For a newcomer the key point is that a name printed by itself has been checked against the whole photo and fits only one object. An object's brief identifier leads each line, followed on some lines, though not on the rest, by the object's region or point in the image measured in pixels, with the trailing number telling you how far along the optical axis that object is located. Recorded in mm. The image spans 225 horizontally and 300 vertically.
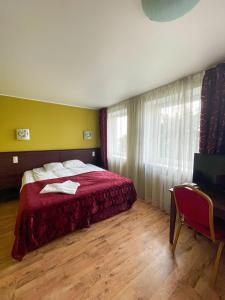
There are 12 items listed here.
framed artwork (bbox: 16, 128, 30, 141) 3158
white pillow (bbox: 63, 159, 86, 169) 3562
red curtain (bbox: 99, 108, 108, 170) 4141
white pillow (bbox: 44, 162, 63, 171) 3272
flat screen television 1712
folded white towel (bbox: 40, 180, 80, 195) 2059
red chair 1316
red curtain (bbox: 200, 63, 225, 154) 1831
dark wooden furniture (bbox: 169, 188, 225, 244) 1378
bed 1662
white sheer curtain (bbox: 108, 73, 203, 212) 2232
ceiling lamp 952
